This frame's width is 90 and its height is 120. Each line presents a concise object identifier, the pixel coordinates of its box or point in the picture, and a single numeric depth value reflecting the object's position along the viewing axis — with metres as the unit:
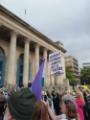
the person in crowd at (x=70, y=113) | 1.54
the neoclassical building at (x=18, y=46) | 12.09
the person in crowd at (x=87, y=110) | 3.22
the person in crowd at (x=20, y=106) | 0.93
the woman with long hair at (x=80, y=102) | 3.08
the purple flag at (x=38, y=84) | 1.45
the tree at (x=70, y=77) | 30.45
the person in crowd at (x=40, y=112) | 0.90
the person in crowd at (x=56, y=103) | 3.92
